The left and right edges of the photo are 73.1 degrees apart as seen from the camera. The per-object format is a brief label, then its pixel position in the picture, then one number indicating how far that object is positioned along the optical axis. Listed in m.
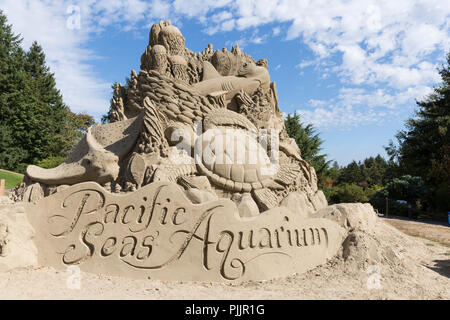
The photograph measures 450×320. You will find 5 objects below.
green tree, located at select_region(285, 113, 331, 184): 15.58
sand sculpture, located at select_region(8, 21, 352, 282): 3.70
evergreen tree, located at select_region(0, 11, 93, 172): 20.34
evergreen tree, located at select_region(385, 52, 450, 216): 15.49
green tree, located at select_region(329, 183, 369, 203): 16.08
